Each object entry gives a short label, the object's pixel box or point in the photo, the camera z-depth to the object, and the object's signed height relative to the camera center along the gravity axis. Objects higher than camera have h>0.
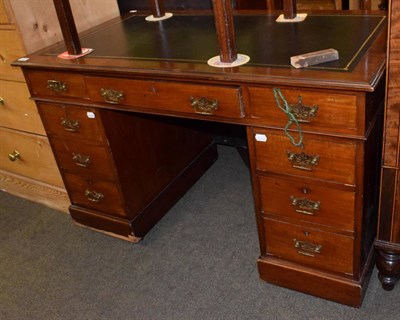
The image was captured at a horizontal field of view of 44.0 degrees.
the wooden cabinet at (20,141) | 2.11 -0.96
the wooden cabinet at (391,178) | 1.30 -0.87
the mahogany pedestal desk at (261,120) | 1.42 -0.67
